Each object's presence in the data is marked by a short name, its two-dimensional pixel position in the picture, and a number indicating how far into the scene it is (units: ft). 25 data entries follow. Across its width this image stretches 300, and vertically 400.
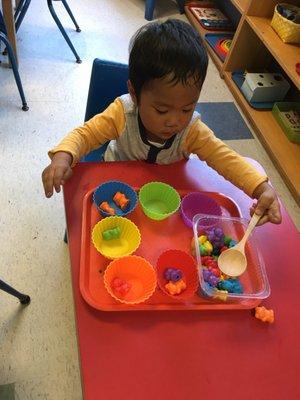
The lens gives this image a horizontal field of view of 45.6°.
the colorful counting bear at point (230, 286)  2.16
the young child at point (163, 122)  2.34
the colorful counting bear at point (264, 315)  2.08
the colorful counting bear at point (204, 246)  2.31
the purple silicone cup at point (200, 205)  2.62
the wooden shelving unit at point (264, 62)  5.90
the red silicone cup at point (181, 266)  2.18
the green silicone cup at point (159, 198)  2.57
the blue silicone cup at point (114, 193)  2.47
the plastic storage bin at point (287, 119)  6.33
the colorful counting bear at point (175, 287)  2.10
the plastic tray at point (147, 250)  2.02
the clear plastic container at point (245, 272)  2.11
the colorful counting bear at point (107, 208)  2.40
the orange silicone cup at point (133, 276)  2.08
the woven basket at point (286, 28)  5.99
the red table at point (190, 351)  1.76
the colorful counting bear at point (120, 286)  2.09
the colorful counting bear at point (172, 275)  2.16
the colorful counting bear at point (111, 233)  2.31
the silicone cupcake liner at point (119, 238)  2.27
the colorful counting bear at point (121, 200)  2.47
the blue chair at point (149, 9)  8.51
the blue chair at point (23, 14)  6.44
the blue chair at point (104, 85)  3.13
